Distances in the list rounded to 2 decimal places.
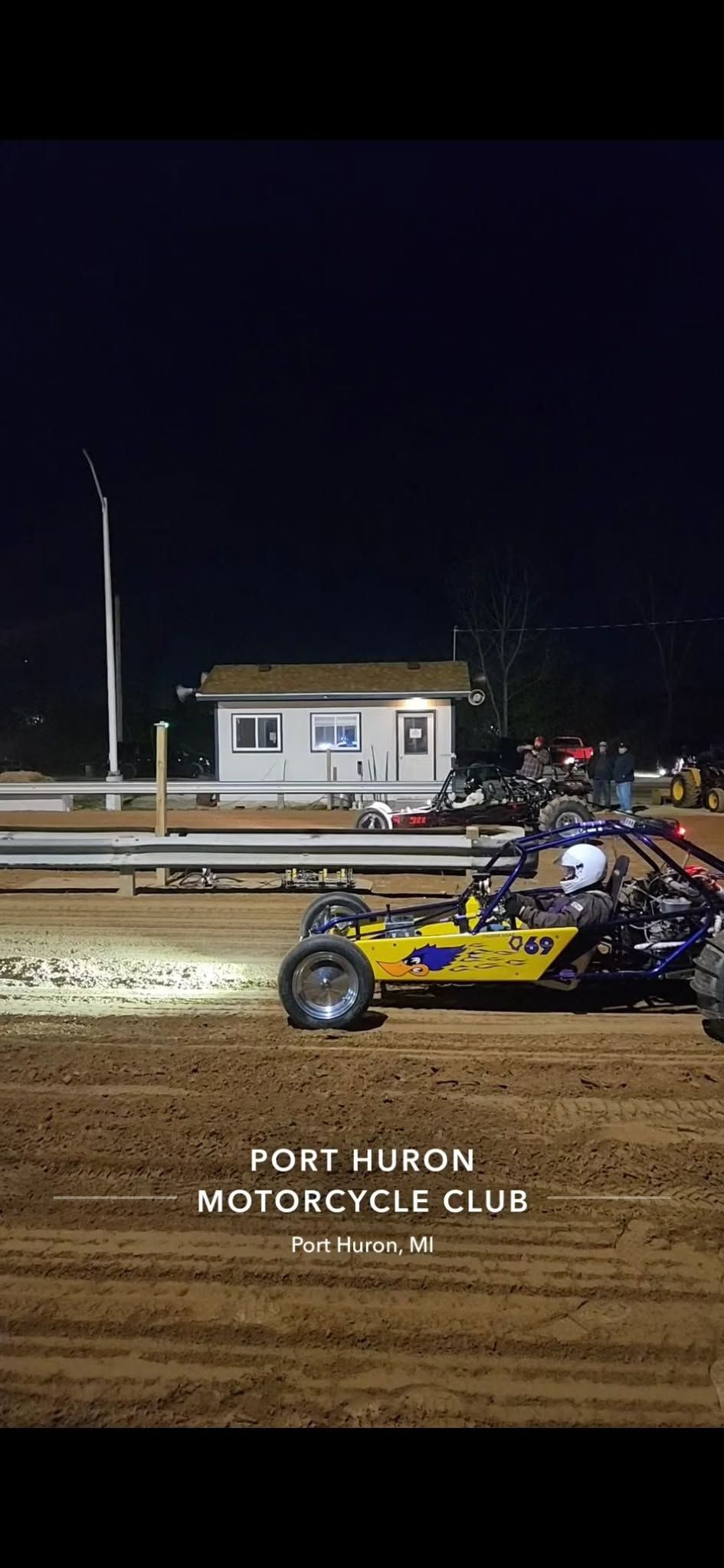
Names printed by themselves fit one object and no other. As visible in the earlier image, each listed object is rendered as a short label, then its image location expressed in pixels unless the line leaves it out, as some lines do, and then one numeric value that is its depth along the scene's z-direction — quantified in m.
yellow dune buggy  6.07
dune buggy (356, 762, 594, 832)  14.73
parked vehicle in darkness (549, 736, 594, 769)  29.50
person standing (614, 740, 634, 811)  19.31
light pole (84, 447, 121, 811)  21.91
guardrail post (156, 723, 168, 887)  11.94
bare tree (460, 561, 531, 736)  41.34
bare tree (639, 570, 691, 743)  49.97
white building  26.92
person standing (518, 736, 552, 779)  19.44
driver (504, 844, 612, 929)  6.10
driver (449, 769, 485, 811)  15.21
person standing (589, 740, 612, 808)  20.05
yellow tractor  21.72
